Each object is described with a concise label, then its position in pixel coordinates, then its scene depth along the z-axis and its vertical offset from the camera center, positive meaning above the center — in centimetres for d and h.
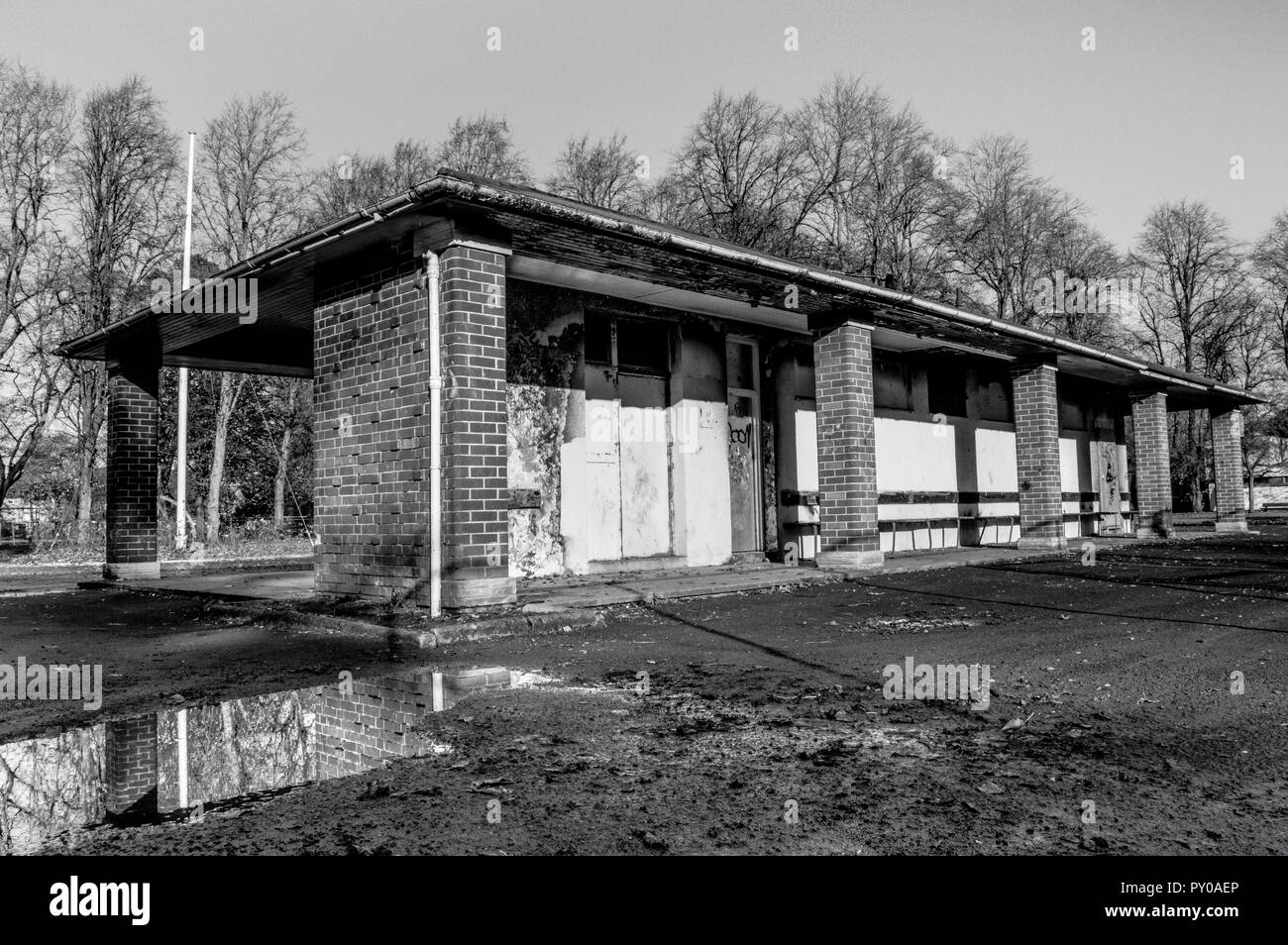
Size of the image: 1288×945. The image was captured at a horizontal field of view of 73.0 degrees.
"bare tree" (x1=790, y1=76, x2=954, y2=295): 3244 +1183
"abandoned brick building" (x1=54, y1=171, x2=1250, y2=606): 740 +141
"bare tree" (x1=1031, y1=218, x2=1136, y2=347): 3578 +888
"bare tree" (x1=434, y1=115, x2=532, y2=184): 3069 +1287
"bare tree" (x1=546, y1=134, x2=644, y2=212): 3241 +1239
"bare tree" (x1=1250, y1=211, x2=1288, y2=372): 3741 +962
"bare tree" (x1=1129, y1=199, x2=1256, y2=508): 3850 +862
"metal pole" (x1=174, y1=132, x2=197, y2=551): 2153 +110
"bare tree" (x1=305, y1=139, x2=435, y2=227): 2905 +1139
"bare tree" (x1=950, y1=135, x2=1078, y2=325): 3538 +1099
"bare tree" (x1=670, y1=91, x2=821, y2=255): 3212 +1218
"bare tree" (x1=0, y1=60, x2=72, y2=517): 2297 +669
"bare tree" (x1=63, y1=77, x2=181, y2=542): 2381 +851
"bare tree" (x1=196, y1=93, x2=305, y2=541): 2705 +1029
